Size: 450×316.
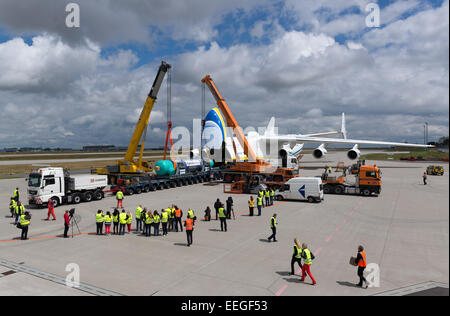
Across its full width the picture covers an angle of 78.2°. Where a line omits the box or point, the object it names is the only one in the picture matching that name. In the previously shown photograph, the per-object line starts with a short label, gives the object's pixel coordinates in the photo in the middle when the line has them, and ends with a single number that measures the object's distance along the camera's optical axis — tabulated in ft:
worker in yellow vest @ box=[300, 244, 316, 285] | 30.08
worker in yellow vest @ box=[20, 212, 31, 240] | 45.52
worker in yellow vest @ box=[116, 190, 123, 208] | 68.08
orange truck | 83.87
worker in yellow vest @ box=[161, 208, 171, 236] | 47.93
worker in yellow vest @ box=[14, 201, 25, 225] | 54.13
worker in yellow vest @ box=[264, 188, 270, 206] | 71.61
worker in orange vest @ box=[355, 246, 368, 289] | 29.32
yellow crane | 98.99
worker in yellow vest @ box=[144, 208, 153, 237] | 47.57
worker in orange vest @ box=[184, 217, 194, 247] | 42.45
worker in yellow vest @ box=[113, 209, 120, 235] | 49.54
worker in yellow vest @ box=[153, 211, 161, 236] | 47.85
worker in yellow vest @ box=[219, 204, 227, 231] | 50.06
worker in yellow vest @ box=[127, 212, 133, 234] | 49.45
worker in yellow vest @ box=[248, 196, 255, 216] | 61.70
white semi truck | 70.23
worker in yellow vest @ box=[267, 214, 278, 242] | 43.14
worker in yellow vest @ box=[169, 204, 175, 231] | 51.29
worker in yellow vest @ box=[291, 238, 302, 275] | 31.99
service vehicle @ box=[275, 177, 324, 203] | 75.36
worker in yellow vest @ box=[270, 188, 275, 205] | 72.28
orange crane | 97.71
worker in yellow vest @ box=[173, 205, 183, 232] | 51.32
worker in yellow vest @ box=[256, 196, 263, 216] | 61.36
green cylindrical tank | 104.06
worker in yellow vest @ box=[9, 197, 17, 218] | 58.34
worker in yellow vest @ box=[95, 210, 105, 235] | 48.21
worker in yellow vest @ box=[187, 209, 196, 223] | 46.01
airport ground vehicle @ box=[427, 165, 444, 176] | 140.91
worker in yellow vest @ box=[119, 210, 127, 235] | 48.63
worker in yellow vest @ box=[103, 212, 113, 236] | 48.92
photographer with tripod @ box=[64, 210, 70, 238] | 46.91
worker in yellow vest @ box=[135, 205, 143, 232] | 50.92
